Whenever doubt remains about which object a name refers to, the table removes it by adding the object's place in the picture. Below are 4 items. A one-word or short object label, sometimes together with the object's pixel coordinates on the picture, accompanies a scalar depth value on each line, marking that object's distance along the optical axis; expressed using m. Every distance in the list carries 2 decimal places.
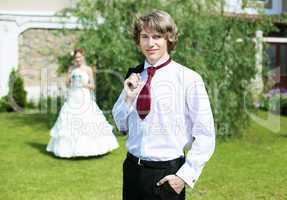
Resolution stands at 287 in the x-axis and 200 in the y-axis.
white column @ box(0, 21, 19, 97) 16.05
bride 8.41
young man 2.74
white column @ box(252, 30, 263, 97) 10.65
